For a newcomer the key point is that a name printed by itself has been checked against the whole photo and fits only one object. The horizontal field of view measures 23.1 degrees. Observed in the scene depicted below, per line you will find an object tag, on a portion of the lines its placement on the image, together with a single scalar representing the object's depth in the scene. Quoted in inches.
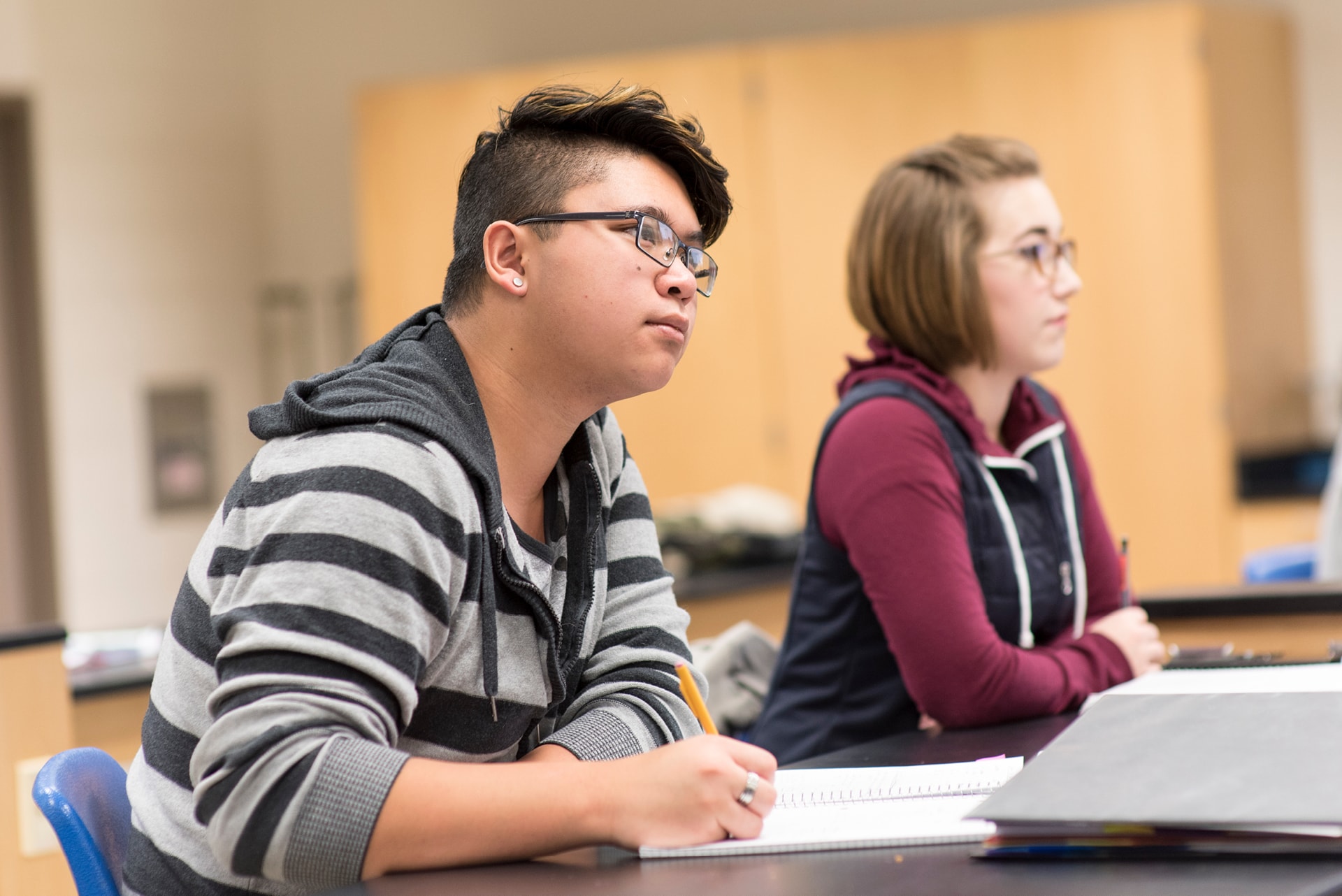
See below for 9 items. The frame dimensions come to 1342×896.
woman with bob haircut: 129.4
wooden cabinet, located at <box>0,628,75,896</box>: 151.6
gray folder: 98.3
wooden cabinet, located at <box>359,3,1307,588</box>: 295.5
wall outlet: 152.0
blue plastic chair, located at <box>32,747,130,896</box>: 107.6
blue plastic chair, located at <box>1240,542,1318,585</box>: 192.9
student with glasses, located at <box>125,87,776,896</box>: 101.6
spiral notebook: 102.2
